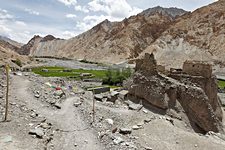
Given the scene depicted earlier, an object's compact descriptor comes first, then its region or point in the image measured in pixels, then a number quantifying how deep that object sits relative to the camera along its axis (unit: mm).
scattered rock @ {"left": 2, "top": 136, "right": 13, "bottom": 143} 4831
